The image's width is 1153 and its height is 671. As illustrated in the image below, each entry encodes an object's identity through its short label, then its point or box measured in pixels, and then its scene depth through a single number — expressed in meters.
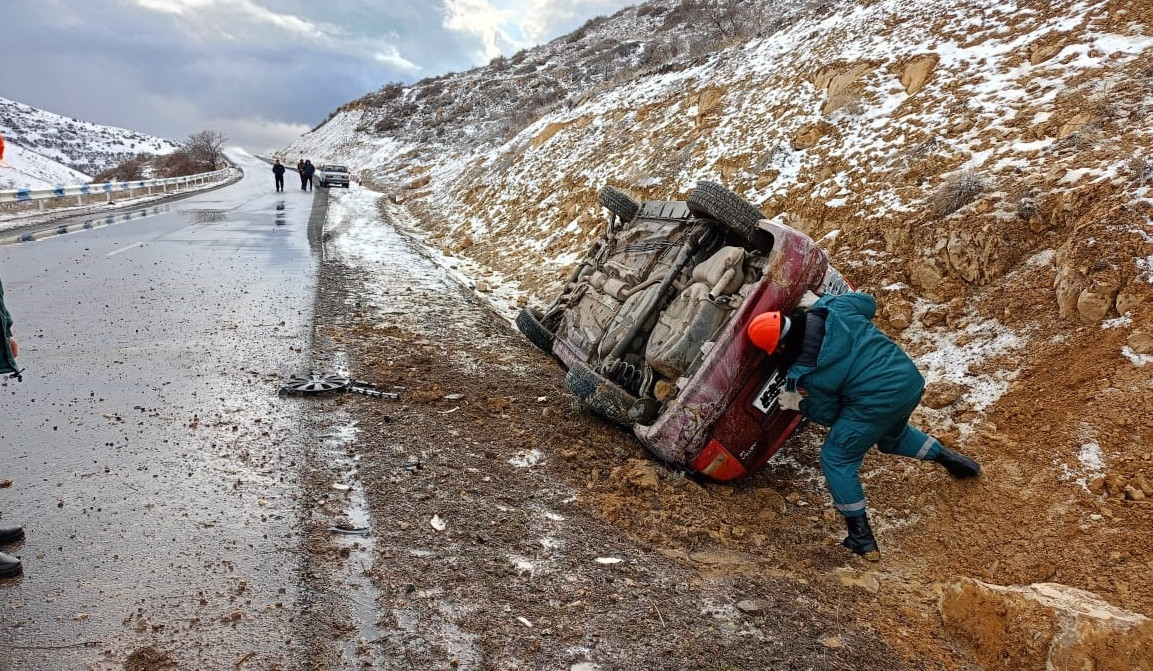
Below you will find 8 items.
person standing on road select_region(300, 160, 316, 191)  28.85
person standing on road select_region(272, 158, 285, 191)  27.25
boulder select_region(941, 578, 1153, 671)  2.41
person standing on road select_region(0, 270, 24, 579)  3.28
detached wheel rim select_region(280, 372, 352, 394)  5.06
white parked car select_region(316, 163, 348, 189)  30.05
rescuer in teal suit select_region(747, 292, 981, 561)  3.46
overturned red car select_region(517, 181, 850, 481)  3.99
